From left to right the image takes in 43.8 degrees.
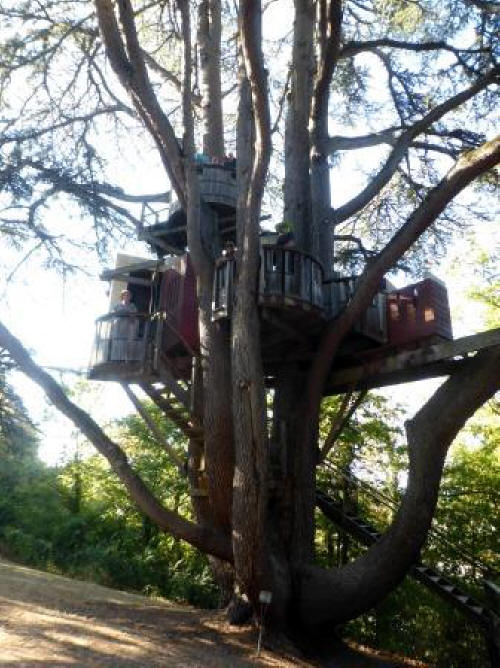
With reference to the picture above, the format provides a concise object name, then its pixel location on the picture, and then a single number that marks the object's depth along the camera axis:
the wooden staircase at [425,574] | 9.69
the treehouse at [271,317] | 9.16
